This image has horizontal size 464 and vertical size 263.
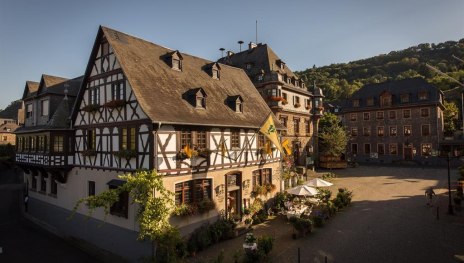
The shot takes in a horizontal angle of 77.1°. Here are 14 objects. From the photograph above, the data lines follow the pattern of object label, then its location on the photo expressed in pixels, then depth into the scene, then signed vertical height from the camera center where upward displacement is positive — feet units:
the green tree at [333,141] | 133.59 -1.06
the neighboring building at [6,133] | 198.80 +6.71
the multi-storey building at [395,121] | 145.48 +9.21
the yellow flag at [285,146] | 76.34 -1.90
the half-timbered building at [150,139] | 49.88 +0.34
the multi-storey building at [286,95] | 106.11 +17.91
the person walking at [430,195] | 68.05 -13.58
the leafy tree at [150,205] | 42.32 -9.51
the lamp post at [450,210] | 62.35 -15.62
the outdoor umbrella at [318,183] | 71.15 -10.91
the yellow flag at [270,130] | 62.05 +2.04
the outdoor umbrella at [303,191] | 65.49 -11.84
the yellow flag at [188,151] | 50.01 -1.81
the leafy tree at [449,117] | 173.17 +12.26
